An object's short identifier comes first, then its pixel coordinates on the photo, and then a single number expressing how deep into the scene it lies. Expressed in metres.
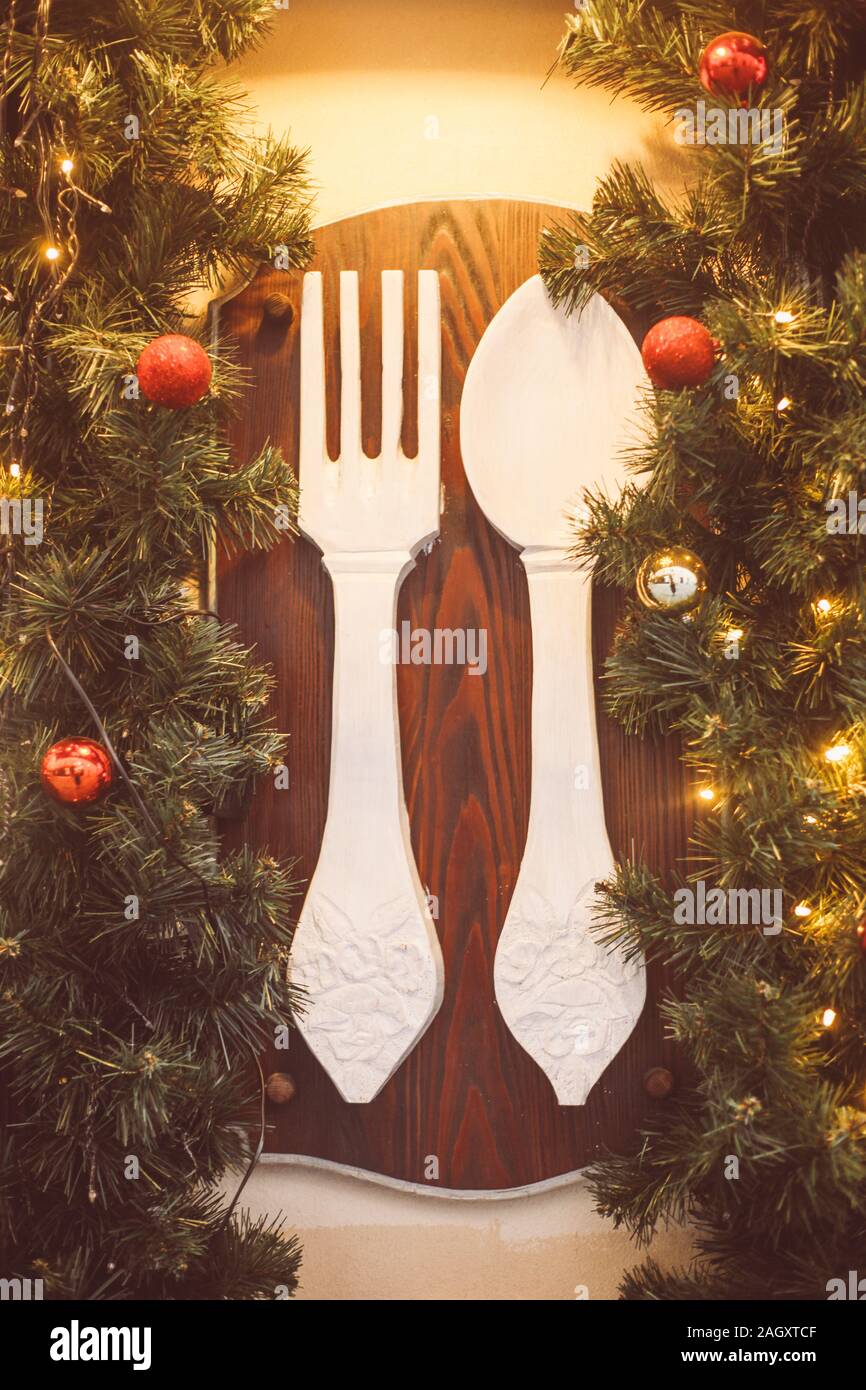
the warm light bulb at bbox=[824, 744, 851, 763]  1.08
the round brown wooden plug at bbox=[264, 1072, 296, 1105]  1.24
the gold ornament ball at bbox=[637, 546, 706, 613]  1.09
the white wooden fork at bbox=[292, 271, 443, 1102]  1.24
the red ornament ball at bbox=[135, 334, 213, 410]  1.06
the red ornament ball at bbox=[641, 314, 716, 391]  1.10
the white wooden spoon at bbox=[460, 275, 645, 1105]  1.23
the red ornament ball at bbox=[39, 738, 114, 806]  1.03
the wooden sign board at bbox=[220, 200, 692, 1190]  1.24
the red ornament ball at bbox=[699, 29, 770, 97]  1.06
